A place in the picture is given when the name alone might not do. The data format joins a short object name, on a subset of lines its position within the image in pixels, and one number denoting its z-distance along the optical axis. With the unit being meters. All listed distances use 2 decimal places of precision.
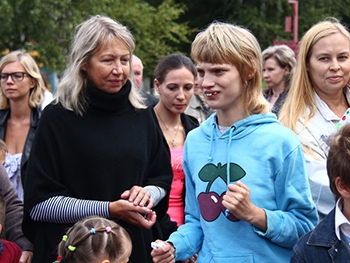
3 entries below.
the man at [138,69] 6.79
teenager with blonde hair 2.99
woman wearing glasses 5.69
